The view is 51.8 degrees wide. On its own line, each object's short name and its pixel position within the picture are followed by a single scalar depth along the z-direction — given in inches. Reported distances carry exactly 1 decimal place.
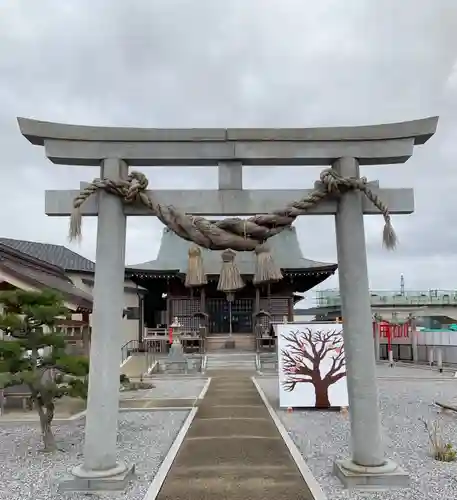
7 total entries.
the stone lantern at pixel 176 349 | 745.0
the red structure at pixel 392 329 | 909.4
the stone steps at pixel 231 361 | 737.0
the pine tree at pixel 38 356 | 248.4
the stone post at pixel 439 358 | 716.0
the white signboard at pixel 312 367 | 386.3
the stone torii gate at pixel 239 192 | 195.8
